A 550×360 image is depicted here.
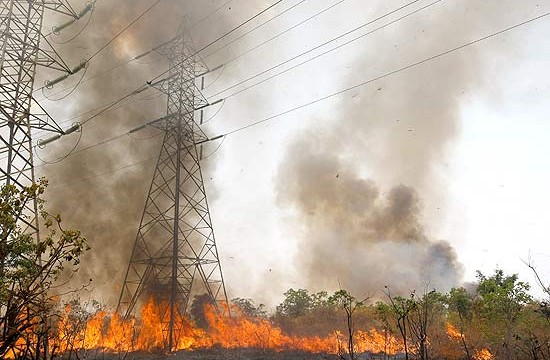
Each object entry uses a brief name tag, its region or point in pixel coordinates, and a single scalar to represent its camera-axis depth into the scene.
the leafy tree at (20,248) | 3.87
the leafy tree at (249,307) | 52.06
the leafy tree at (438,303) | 31.55
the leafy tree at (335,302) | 37.48
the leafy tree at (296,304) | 49.34
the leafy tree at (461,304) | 33.53
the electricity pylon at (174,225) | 22.80
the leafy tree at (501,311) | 23.69
